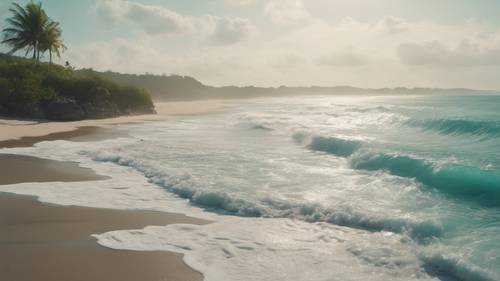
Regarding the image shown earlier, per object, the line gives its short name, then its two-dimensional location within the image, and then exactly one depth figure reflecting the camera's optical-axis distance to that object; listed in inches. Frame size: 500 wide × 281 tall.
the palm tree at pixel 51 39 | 1451.8
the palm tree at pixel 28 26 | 1421.0
